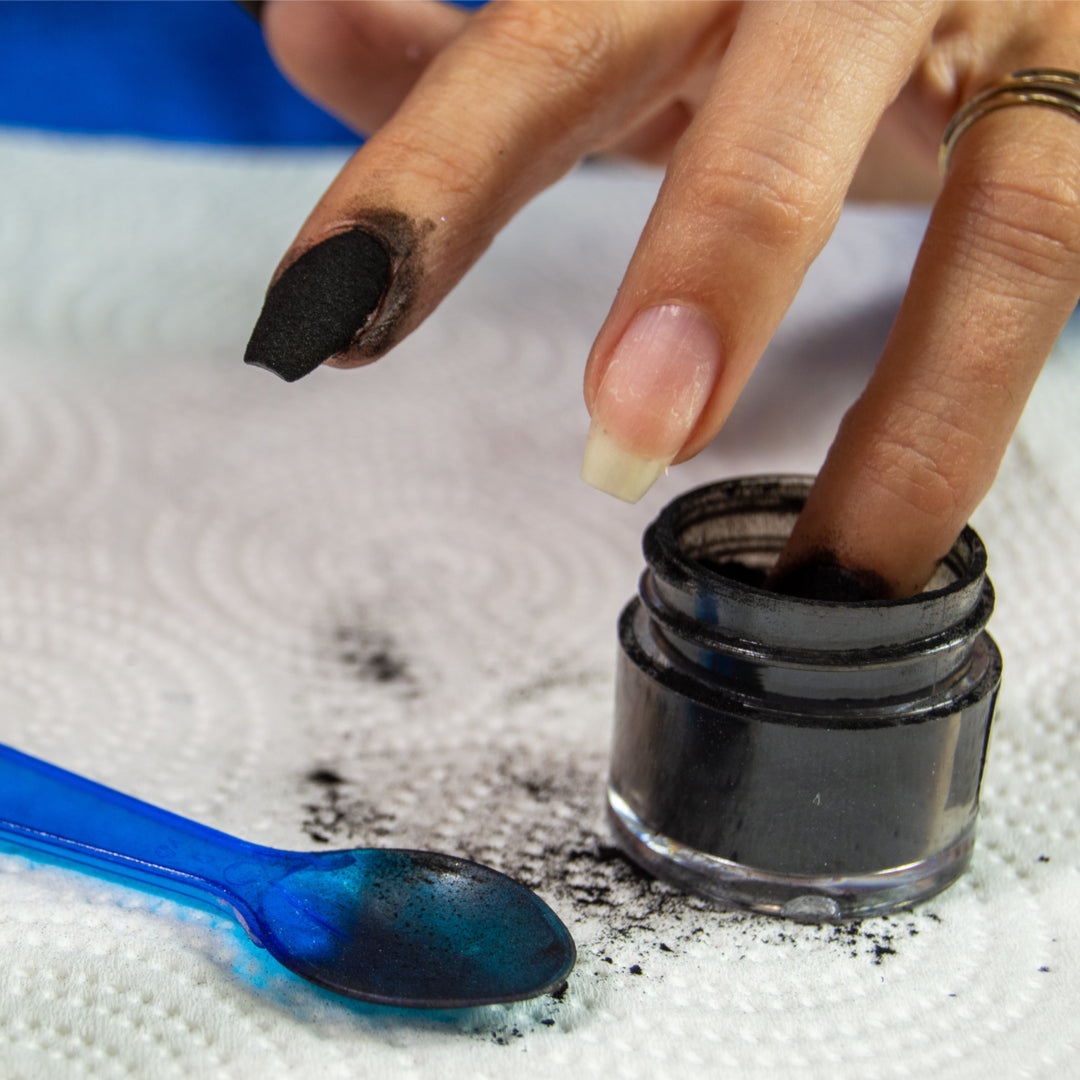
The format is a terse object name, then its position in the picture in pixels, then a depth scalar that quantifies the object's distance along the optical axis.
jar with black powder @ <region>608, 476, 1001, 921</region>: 0.31
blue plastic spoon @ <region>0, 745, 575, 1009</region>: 0.30
